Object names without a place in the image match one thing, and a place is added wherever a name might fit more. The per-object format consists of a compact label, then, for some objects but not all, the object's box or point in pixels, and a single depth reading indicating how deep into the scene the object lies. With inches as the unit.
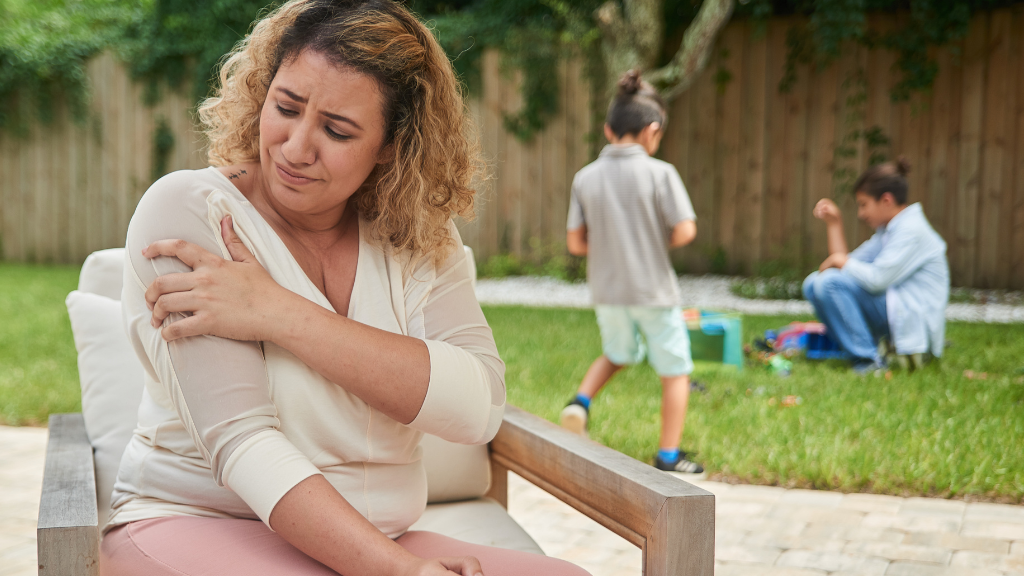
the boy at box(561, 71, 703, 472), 143.6
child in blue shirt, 194.2
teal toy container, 185.6
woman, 47.8
